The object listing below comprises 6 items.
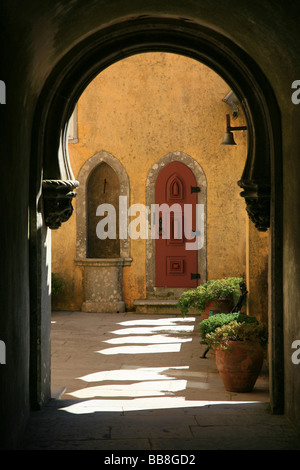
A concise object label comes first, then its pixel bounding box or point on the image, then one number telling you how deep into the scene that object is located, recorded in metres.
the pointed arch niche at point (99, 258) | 13.44
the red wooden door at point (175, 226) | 13.45
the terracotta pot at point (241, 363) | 7.14
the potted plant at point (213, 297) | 10.53
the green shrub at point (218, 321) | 8.09
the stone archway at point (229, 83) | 5.87
